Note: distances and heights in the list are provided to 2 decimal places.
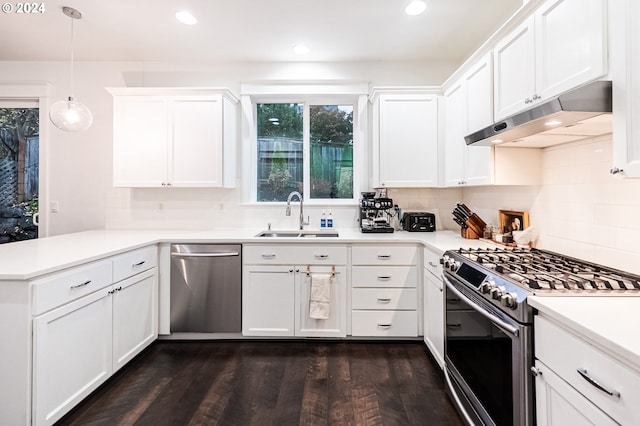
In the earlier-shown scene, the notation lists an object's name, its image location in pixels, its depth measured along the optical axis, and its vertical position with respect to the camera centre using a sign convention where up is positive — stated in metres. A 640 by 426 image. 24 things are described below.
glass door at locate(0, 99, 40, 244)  3.31 +0.48
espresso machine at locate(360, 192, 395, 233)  3.05 +0.00
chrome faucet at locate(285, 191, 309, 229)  3.24 +0.07
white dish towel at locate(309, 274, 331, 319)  2.59 -0.69
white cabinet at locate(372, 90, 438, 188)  3.02 +0.72
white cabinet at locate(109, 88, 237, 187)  3.01 +0.73
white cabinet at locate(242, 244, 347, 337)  2.64 -0.64
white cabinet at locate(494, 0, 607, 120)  1.26 +0.77
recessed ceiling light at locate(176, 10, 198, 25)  2.47 +1.57
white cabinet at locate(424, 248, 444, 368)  2.18 -0.68
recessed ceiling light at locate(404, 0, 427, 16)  2.33 +1.56
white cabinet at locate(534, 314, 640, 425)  0.81 -0.50
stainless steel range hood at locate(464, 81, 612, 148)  1.18 +0.43
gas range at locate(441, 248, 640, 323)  1.20 -0.28
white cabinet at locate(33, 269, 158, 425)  1.57 -0.78
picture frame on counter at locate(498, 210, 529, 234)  2.25 -0.05
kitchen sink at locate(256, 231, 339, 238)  3.10 -0.20
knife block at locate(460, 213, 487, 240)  2.66 -0.11
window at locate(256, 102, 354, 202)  3.49 +0.69
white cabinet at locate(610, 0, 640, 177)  1.07 +0.45
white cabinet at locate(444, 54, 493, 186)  2.15 +0.70
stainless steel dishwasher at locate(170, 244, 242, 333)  2.64 -0.63
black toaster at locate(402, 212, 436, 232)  3.10 -0.08
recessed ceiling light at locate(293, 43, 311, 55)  2.98 +1.59
